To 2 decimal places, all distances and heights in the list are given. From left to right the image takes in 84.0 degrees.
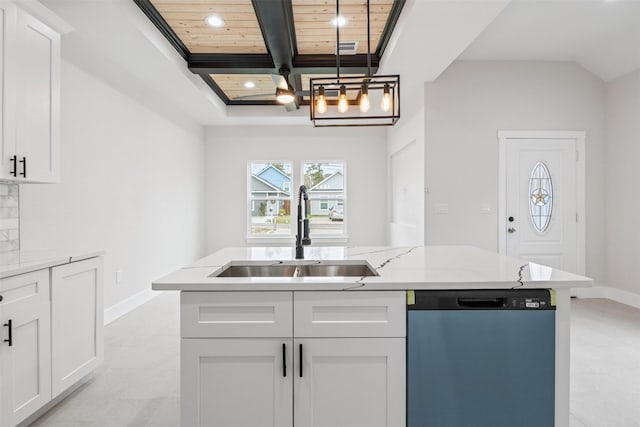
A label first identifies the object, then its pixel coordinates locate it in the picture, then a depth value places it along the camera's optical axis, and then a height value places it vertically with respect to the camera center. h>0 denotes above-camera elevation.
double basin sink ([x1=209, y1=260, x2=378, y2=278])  1.98 -0.32
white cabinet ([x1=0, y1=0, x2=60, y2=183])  1.96 +0.68
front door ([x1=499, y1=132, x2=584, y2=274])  4.46 +0.16
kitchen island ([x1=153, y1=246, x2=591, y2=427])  1.39 -0.53
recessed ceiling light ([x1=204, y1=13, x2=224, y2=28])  3.27 +1.80
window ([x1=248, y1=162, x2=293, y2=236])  6.81 +0.29
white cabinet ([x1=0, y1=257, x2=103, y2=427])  1.66 -0.66
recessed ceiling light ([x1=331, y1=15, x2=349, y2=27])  3.33 +1.82
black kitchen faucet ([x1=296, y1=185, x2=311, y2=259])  2.08 -0.12
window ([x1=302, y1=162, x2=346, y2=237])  6.80 +0.37
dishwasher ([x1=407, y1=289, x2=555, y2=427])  1.41 -0.60
